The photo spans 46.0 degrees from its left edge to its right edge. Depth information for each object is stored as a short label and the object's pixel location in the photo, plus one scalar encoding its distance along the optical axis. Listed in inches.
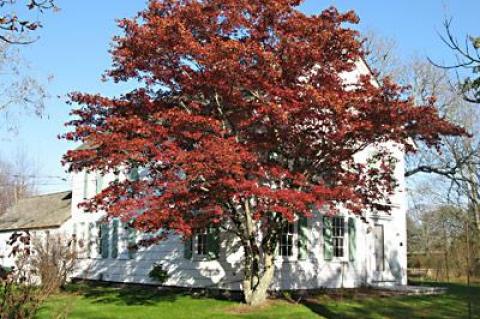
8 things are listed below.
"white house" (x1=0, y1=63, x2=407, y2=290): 699.4
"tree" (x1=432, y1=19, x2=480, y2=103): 235.6
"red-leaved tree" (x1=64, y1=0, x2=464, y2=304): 498.3
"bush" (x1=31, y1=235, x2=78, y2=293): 479.5
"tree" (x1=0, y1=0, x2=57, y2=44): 178.4
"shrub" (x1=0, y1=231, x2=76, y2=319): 278.5
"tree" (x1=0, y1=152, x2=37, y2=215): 2142.0
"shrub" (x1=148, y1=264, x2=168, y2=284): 741.9
